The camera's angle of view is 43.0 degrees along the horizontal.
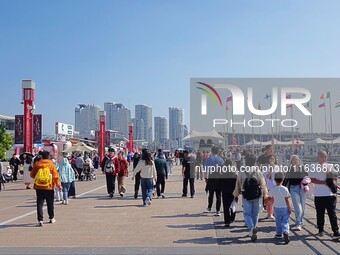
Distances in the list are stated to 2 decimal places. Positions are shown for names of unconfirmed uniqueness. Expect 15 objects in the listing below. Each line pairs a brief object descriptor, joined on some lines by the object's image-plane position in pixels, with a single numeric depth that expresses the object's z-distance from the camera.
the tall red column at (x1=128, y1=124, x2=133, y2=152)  71.26
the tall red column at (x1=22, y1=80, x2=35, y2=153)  28.23
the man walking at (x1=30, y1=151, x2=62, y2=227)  9.88
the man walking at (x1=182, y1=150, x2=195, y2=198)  15.30
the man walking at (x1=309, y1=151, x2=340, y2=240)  8.35
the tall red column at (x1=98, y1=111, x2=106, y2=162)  44.55
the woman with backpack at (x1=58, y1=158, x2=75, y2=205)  13.80
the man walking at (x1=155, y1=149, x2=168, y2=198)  15.48
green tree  63.50
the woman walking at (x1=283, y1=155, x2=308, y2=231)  9.20
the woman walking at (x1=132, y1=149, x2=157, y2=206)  13.32
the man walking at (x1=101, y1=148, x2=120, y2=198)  15.70
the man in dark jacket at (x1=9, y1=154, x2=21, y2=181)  26.16
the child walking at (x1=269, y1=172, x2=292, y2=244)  8.10
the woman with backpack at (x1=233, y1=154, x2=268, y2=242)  8.37
